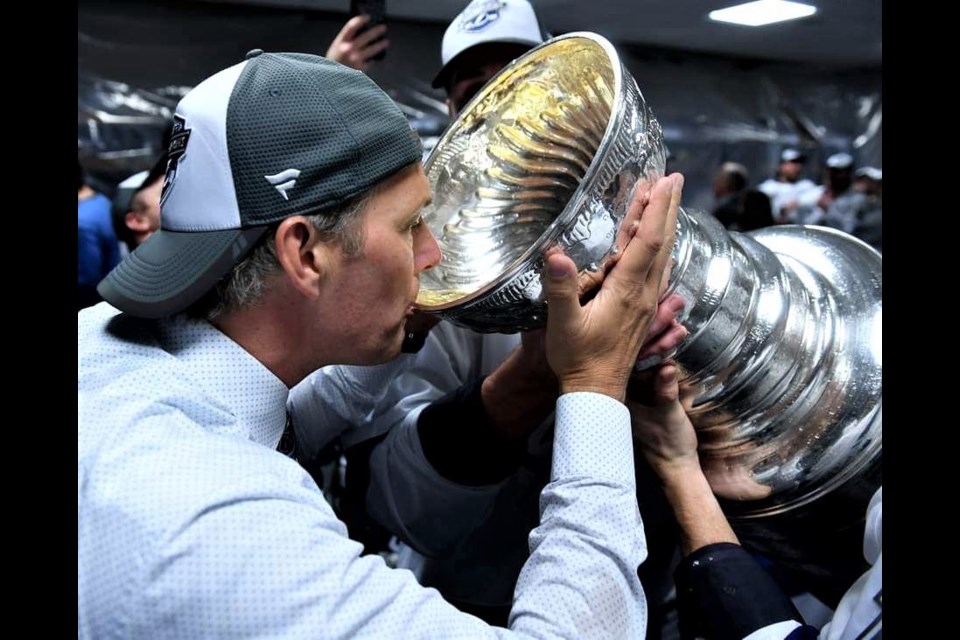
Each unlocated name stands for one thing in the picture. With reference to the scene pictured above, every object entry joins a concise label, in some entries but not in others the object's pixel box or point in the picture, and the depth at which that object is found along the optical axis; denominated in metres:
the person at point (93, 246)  2.81
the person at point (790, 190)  6.20
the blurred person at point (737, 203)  3.68
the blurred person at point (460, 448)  1.04
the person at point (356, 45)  1.54
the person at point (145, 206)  1.87
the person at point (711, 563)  0.74
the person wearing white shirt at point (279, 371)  0.57
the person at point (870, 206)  4.65
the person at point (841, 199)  5.28
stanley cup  0.88
